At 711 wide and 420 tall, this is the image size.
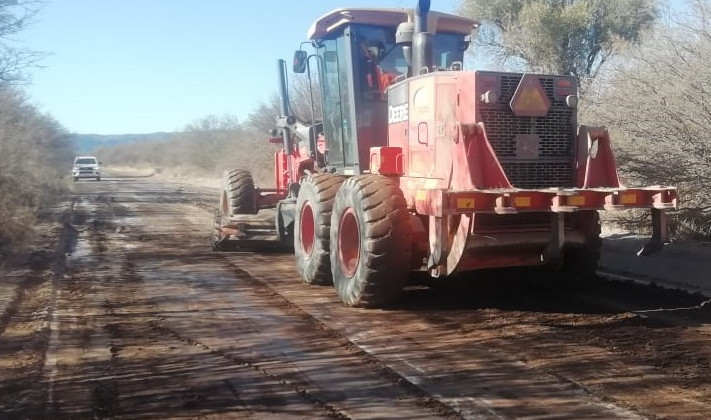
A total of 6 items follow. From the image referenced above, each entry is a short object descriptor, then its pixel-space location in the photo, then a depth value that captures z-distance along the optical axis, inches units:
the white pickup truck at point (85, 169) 1925.4
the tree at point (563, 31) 952.9
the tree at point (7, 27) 557.6
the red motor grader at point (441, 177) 285.7
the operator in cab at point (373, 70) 378.6
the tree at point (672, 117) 414.0
